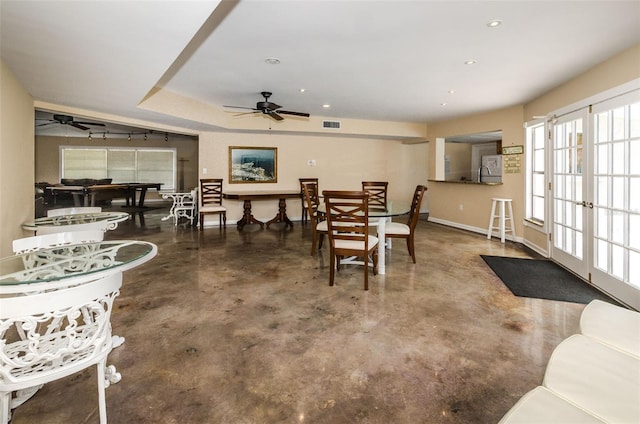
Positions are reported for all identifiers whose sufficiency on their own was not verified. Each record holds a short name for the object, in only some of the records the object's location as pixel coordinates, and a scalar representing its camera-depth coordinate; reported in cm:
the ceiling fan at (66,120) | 595
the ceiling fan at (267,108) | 461
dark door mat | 310
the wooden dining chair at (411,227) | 395
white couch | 96
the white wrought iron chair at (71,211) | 333
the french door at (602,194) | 278
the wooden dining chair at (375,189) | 505
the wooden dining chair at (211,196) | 649
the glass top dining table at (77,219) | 283
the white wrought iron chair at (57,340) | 119
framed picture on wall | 695
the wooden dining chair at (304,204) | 709
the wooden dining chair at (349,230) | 312
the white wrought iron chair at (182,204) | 710
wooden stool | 539
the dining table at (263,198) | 627
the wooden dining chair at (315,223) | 417
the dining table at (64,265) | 134
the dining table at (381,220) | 354
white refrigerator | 779
